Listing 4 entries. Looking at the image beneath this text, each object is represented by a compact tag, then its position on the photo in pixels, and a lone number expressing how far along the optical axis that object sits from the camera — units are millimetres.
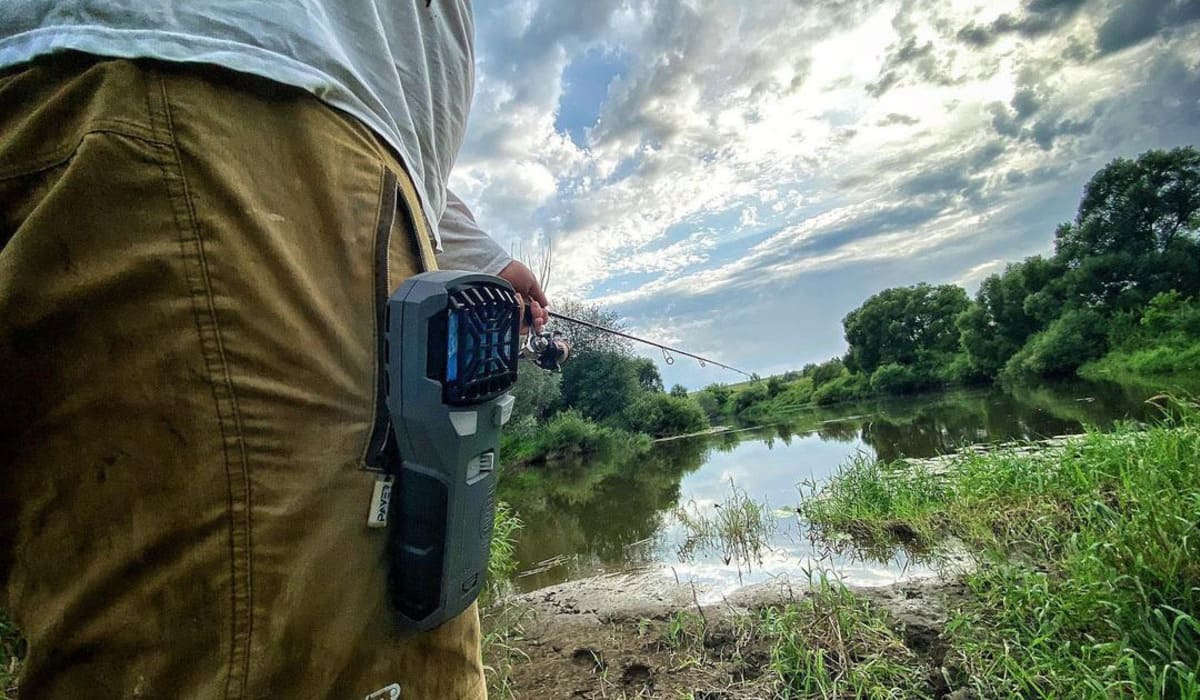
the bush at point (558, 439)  24484
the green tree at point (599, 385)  34156
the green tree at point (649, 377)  41469
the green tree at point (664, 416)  34062
